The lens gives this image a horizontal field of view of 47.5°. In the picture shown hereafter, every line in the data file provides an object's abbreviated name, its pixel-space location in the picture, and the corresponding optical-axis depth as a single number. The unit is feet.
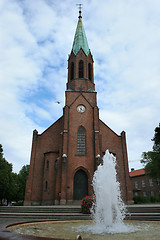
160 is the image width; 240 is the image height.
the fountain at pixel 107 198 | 25.05
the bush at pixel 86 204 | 41.58
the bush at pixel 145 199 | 86.48
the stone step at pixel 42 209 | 45.22
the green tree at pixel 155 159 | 98.43
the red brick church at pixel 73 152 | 73.41
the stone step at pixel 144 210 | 43.57
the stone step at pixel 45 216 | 37.14
